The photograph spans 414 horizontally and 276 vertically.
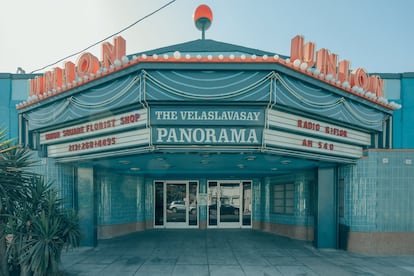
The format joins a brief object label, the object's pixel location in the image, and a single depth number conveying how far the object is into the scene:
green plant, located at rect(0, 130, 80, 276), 7.54
